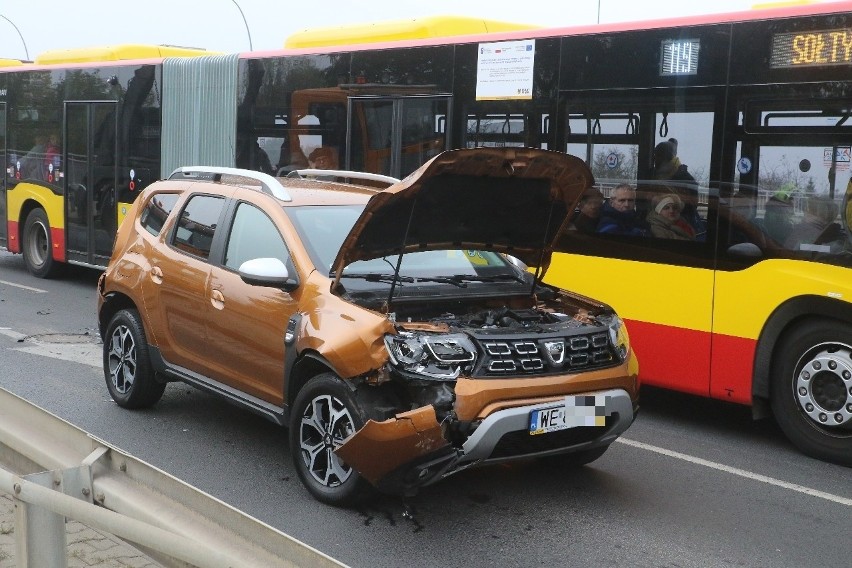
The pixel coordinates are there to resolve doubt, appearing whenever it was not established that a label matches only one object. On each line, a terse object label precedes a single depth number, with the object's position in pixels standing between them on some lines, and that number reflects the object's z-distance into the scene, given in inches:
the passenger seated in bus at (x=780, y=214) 284.2
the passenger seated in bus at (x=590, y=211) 330.0
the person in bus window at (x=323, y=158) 442.0
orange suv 202.4
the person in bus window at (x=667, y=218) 308.7
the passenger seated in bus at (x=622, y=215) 320.2
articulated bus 279.0
